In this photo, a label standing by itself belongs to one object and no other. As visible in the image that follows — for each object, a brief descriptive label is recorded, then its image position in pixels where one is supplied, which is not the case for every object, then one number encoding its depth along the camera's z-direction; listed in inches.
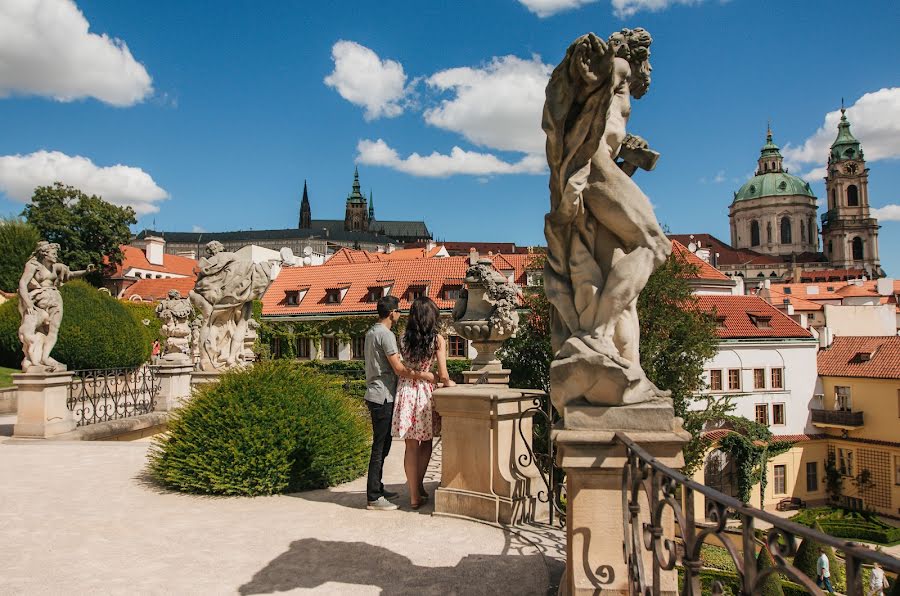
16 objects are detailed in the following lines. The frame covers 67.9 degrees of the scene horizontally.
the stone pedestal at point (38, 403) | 408.8
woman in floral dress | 228.8
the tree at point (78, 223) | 1771.7
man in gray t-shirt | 227.3
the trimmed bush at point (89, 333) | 860.6
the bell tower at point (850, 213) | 4788.4
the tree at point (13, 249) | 1371.8
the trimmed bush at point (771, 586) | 328.5
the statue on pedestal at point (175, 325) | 574.2
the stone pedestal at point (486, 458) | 213.5
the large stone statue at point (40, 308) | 411.2
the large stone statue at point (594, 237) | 131.0
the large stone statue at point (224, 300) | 447.8
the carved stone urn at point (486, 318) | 285.9
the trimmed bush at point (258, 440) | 255.6
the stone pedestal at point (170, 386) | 529.7
